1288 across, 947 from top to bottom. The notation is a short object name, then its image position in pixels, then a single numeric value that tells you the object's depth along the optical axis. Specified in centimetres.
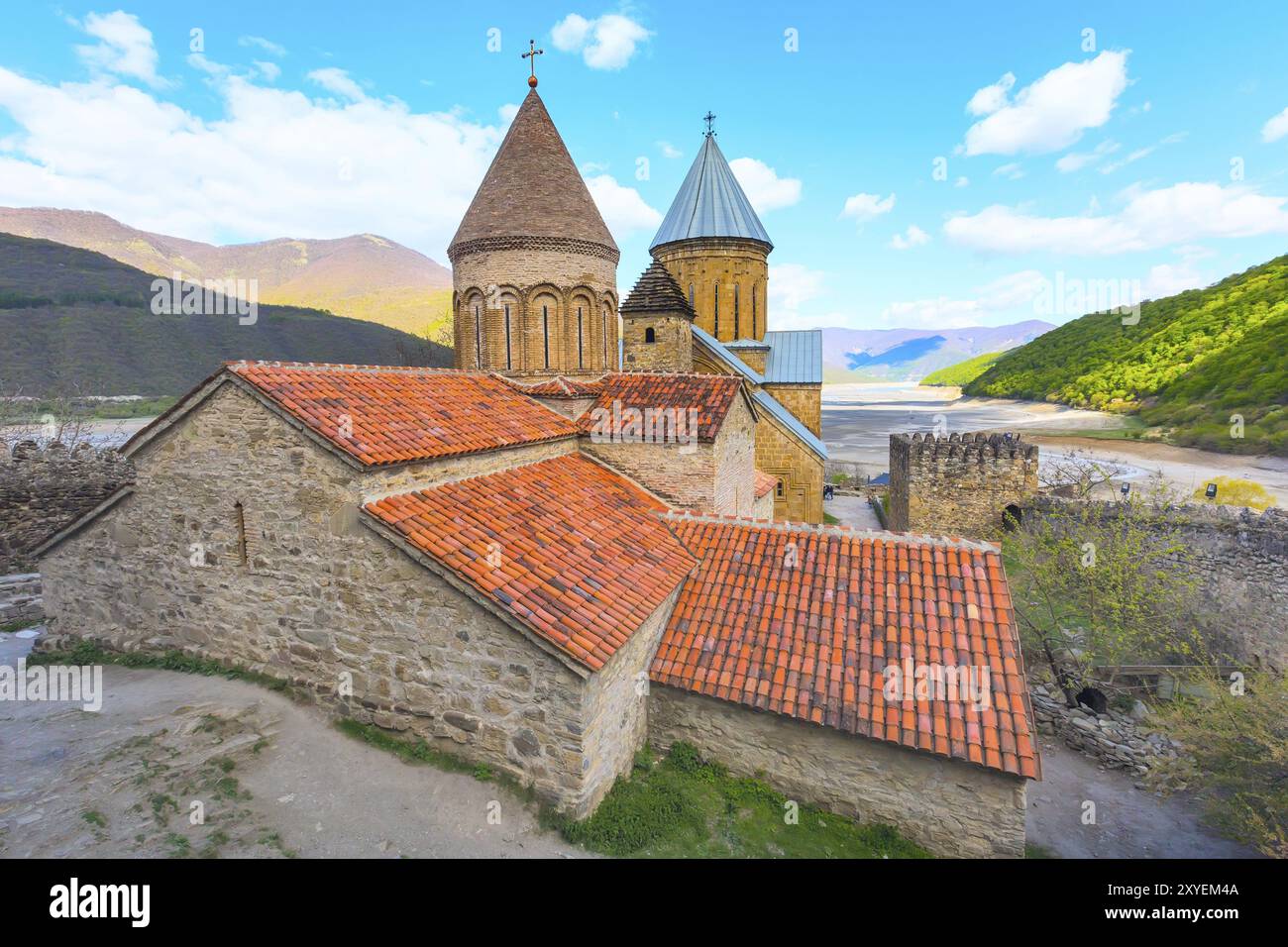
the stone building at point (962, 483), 1950
